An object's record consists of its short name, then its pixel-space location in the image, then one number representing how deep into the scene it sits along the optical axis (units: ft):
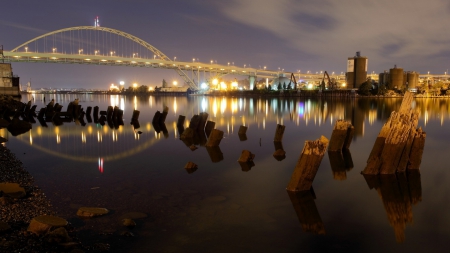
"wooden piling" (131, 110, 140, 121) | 81.46
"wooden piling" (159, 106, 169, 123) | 74.69
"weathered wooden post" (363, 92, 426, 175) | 27.66
